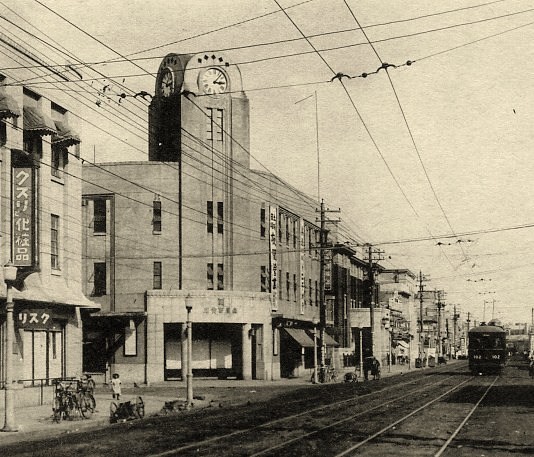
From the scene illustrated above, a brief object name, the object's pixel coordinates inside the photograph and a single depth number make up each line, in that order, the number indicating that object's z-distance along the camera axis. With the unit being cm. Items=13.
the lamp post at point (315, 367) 5241
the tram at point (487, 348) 6788
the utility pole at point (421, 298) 10094
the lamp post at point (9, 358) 2156
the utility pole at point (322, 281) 5083
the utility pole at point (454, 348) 17830
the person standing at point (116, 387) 3066
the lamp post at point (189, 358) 3161
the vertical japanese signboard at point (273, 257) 5659
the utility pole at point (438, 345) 12528
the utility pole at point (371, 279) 6435
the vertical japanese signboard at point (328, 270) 7269
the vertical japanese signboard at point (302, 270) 6388
